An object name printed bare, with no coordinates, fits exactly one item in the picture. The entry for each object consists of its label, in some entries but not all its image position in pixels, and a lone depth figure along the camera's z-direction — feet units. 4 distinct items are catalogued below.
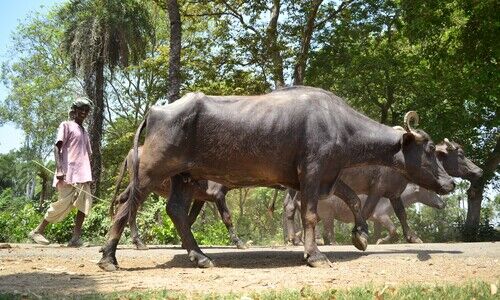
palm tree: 86.84
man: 33.65
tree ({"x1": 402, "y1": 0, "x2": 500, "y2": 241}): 51.11
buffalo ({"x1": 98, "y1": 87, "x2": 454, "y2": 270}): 25.61
